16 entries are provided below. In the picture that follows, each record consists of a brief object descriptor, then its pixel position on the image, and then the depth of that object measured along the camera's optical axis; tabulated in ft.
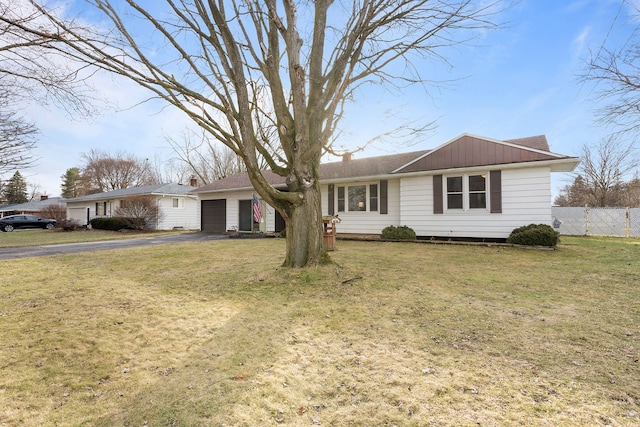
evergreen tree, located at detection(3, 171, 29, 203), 152.87
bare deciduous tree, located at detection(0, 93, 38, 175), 33.35
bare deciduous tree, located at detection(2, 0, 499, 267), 16.88
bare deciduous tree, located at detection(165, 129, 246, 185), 102.73
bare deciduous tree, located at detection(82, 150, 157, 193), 139.44
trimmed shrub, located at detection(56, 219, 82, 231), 72.49
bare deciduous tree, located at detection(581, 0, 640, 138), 24.43
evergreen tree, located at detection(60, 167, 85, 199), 158.34
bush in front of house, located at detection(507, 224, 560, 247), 30.73
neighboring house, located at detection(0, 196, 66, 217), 133.39
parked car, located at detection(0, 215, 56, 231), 79.10
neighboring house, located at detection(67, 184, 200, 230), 73.71
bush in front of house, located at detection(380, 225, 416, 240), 39.37
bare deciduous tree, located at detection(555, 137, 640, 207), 77.30
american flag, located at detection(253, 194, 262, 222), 50.85
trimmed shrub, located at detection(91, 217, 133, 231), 68.54
